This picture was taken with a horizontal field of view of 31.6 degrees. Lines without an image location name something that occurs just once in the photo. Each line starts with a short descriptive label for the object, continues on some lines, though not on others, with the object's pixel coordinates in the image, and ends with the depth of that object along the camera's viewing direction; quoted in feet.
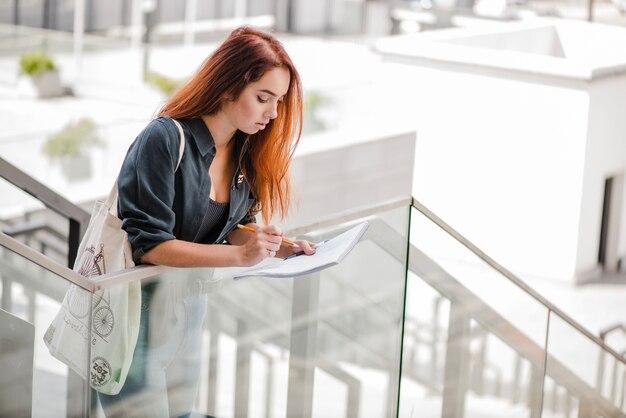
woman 8.87
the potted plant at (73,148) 40.81
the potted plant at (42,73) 63.82
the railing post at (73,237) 15.34
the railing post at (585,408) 20.74
